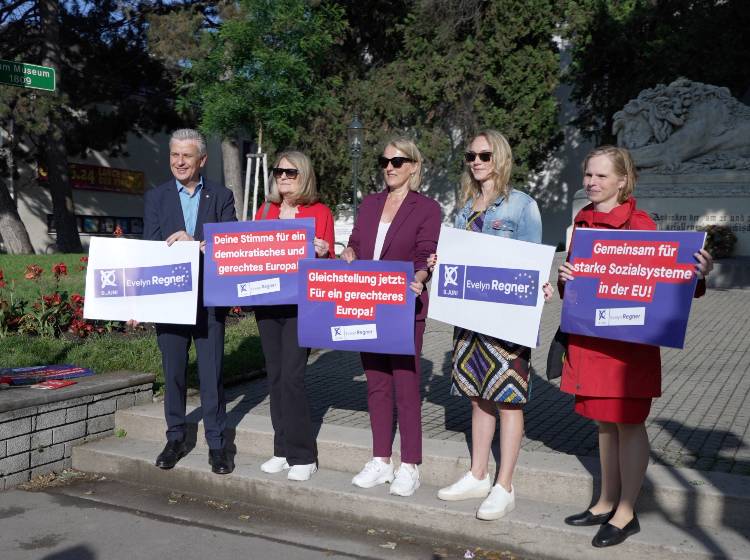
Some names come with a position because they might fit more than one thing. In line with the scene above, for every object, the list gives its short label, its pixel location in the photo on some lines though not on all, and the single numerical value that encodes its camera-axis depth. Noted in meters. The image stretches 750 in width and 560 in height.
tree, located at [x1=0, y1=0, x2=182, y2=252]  24.30
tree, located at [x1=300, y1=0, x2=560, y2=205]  27.53
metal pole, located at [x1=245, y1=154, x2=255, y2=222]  17.81
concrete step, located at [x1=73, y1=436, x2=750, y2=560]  3.82
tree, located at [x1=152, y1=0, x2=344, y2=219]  19.61
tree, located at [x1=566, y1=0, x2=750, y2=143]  26.48
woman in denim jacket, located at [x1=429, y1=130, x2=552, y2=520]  4.19
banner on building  33.97
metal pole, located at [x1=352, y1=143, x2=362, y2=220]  23.89
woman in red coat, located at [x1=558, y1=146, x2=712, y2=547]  3.79
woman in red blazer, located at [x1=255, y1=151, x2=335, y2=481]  4.83
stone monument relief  17.77
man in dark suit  5.04
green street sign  6.25
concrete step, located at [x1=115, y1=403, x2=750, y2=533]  4.01
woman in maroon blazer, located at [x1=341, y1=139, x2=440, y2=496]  4.52
